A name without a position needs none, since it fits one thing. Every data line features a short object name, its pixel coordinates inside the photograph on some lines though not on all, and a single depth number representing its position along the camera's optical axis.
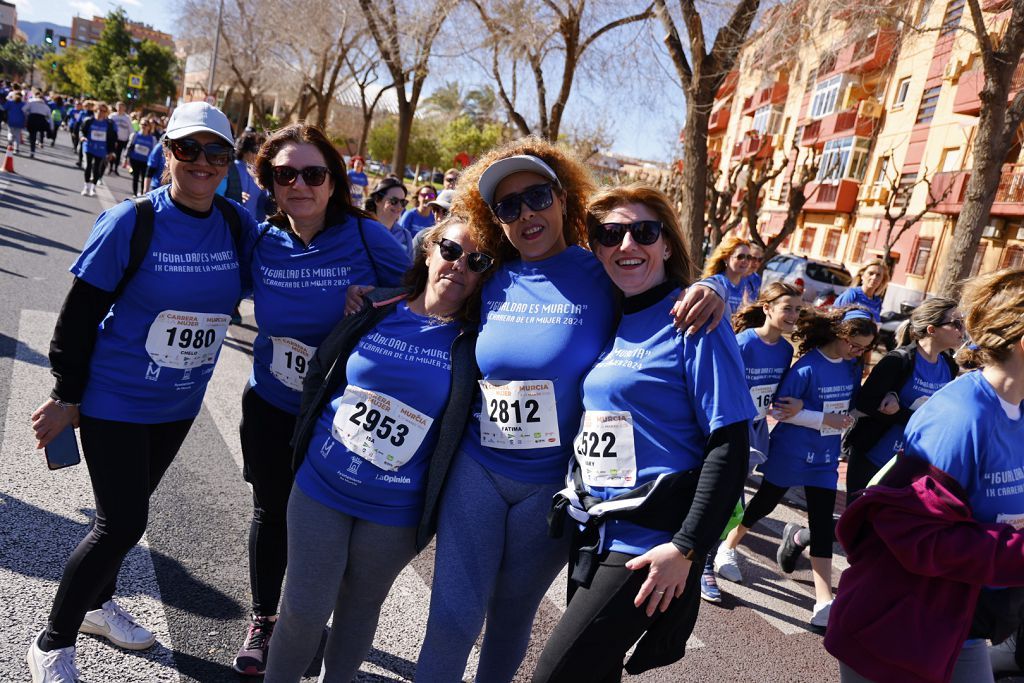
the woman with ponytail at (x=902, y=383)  4.55
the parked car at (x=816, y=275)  20.45
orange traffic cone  17.03
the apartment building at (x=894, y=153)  23.28
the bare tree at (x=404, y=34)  15.70
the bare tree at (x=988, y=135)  8.98
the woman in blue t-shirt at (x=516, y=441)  2.29
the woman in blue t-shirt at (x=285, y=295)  2.88
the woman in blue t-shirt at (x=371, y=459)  2.38
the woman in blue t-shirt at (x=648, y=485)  2.04
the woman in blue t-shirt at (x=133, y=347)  2.59
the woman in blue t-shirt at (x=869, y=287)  7.92
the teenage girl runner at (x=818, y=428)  4.41
